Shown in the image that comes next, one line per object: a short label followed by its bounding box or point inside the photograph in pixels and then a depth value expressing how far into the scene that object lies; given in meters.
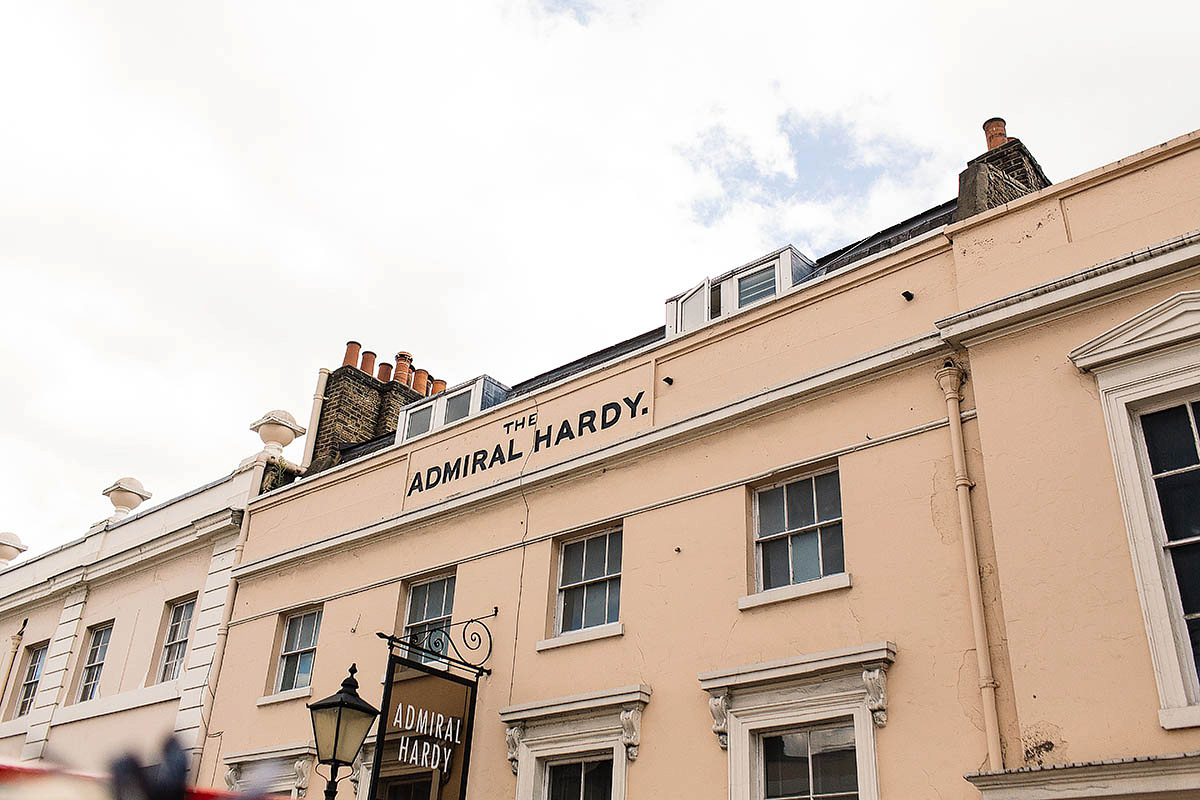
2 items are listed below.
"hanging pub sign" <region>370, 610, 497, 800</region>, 10.43
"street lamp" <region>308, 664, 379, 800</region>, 9.29
